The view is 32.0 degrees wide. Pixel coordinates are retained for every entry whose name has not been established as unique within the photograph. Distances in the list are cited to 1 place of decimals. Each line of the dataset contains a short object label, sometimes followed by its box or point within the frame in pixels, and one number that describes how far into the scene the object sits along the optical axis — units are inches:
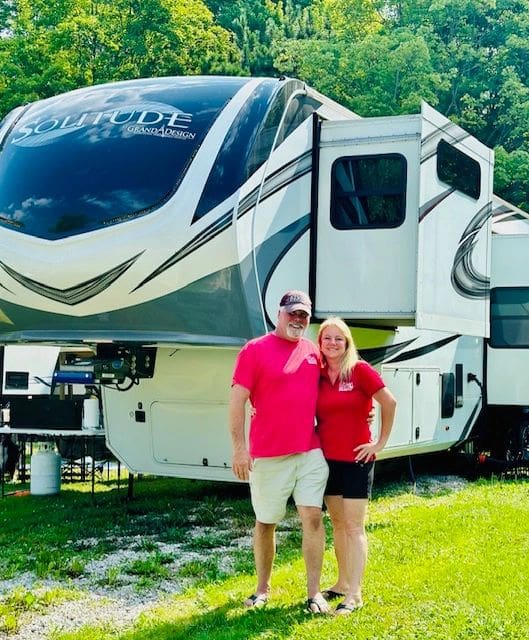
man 194.2
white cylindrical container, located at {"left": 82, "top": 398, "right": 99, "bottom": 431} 394.9
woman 197.9
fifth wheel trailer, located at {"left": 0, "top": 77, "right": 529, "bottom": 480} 254.1
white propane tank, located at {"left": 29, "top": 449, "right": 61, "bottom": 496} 381.4
